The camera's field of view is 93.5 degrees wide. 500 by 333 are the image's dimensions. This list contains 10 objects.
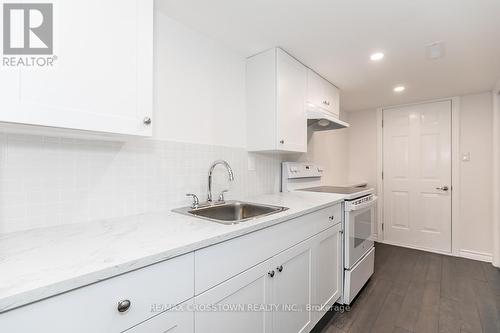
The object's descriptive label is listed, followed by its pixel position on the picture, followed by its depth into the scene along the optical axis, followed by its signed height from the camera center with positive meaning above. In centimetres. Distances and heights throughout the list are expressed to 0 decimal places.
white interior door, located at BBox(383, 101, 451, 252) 321 -12
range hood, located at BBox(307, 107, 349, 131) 220 +46
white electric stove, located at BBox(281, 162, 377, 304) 197 -49
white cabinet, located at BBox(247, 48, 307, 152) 186 +54
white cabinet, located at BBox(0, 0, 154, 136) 77 +34
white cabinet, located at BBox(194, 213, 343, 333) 97 -66
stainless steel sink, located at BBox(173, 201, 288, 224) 151 -30
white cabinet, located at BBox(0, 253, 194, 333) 55 -38
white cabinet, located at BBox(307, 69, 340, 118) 226 +77
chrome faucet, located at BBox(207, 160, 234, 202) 164 -5
